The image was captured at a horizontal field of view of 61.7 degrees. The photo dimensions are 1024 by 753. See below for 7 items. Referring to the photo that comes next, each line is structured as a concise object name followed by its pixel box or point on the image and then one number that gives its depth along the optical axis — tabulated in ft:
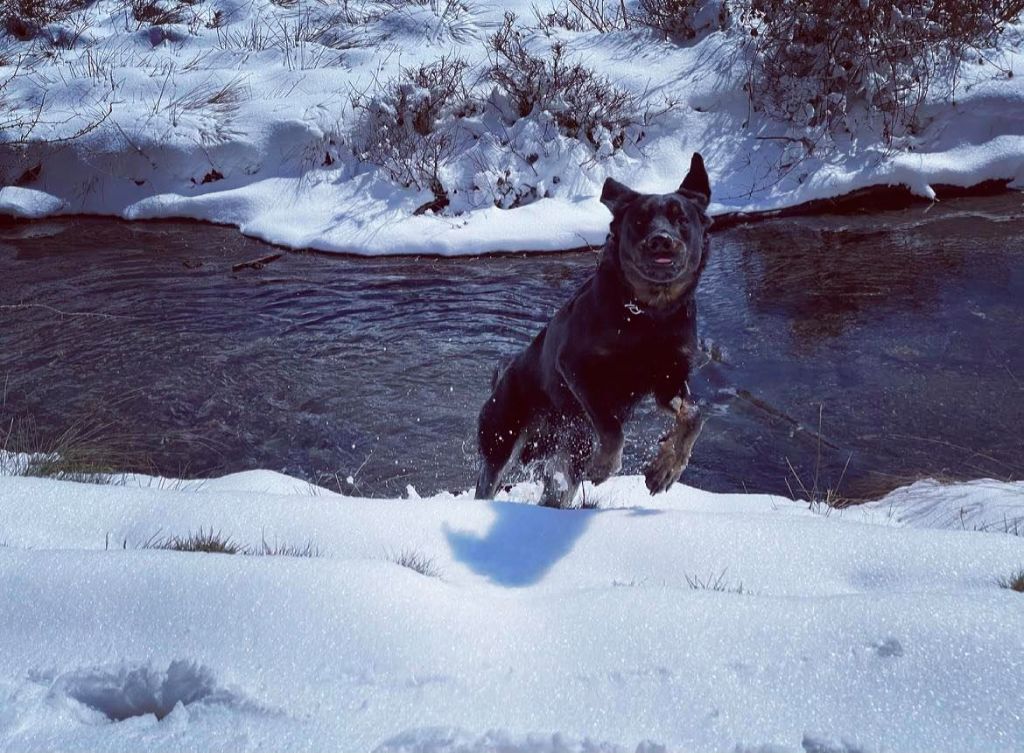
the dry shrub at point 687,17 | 39.11
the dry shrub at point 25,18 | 44.98
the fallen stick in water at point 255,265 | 27.25
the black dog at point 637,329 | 12.60
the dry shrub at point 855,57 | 33.99
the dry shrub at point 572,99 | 34.17
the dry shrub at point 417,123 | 32.89
